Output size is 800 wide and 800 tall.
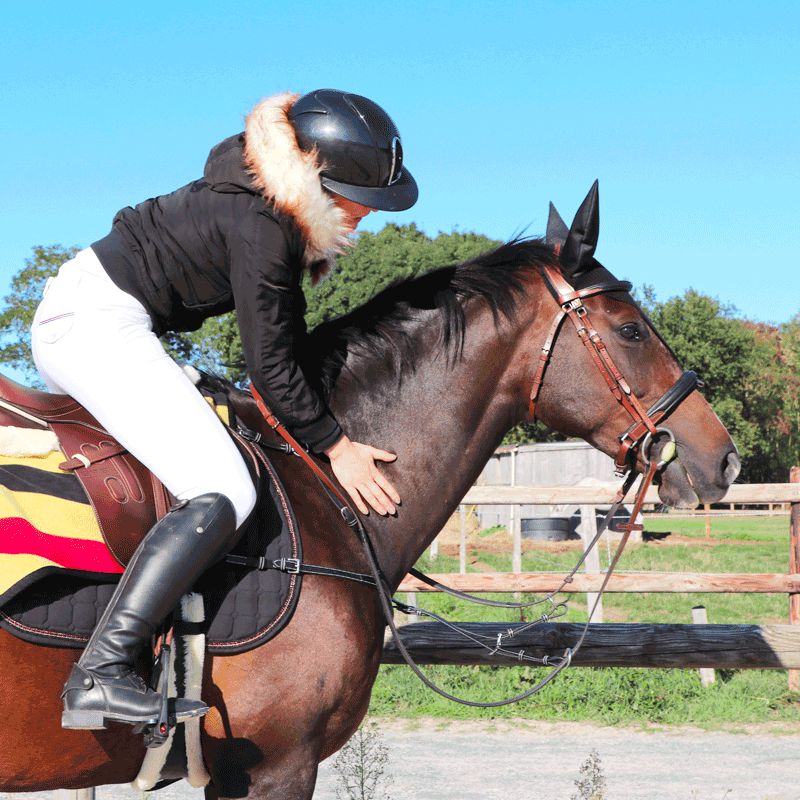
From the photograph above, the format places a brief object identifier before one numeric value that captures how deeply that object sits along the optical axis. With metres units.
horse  2.71
